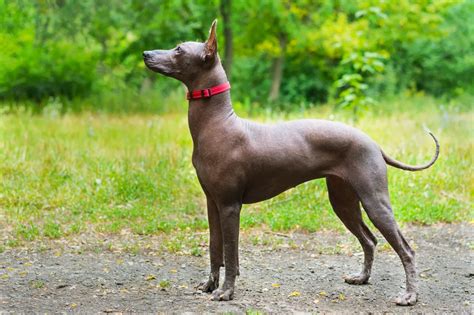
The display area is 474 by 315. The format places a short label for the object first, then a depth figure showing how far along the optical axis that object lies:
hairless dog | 4.56
